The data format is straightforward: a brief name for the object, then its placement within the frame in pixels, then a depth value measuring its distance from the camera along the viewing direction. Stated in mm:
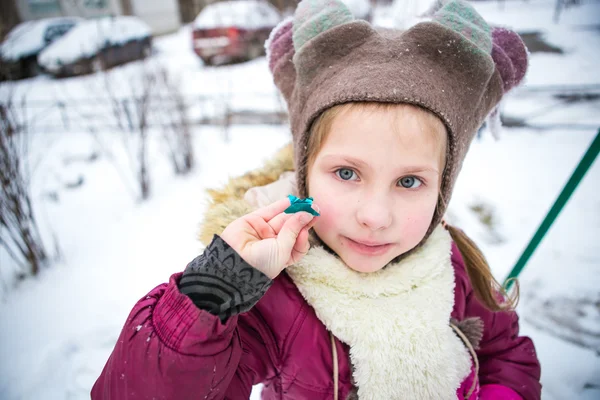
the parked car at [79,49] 8078
